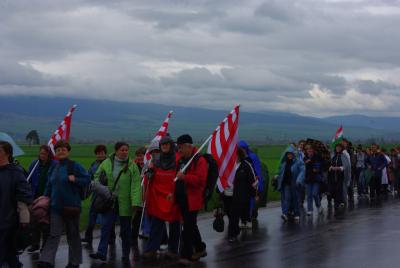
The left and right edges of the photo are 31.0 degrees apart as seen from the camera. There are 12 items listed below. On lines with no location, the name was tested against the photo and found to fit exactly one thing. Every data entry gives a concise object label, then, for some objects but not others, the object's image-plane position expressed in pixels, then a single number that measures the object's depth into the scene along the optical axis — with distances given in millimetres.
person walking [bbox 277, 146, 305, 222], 16031
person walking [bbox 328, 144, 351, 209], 19453
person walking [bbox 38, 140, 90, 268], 9398
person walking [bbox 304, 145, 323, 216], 17422
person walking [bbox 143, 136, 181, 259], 10453
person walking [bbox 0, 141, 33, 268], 8109
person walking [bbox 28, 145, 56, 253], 11109
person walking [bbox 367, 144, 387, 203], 24062
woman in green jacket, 10508
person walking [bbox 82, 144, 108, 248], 12076
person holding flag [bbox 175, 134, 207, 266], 10156
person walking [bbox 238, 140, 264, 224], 13234
